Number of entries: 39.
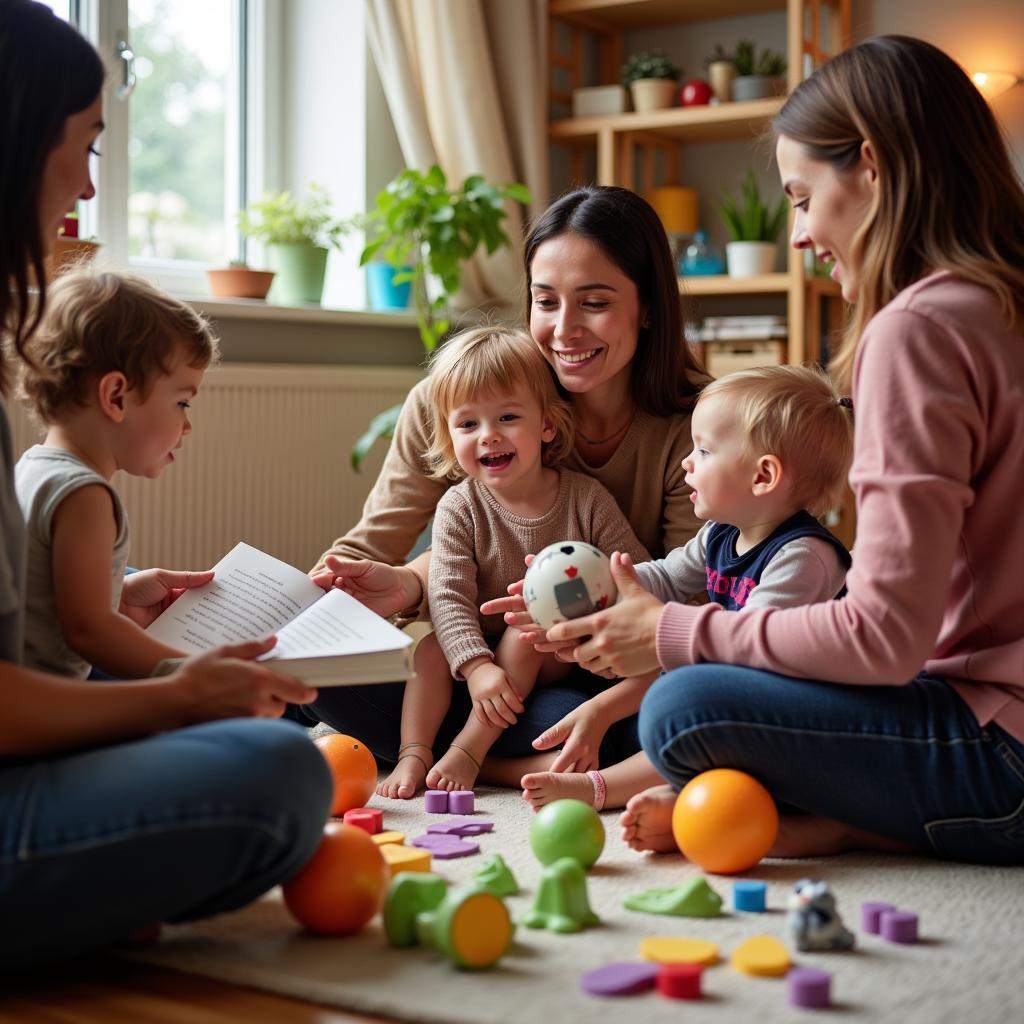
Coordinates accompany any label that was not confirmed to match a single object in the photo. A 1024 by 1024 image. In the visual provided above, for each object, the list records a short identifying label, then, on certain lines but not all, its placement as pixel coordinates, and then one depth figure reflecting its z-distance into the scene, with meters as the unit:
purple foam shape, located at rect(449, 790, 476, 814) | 1.98
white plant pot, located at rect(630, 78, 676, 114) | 4.27
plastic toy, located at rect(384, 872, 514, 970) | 1.31
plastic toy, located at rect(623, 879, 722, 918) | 1.49
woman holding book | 1.24
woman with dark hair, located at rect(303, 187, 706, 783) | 2.23
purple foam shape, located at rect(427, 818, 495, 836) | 1.84
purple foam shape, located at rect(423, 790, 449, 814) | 1.99
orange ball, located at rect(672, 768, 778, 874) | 1.61
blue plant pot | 4.16
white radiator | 3.38
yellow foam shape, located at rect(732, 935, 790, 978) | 1.31
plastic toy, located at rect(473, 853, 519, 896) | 1.55
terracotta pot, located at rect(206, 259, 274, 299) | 3.69
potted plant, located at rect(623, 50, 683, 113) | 4.27
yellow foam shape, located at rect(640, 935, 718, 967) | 1.33
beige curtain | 3.97
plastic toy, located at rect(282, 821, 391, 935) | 1.41
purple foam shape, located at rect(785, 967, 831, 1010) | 1.22
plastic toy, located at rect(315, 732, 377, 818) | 1.94
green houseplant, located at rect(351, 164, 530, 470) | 3.72
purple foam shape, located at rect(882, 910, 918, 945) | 1.39
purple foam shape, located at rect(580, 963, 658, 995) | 1.26
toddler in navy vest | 1.89
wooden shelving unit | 4.06
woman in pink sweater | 1.45
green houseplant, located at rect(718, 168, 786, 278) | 4.18
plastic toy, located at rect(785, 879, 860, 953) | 1.36
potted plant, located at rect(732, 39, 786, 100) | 4.12
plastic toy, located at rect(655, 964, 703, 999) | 1.25
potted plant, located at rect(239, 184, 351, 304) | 3.86
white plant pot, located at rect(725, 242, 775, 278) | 4.17
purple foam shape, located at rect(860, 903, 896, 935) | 1.42
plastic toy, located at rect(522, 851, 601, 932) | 1.44
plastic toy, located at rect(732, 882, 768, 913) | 1.50
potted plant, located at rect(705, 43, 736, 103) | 4.21
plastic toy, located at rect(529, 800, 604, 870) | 1.64
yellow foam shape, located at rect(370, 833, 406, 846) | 1.73
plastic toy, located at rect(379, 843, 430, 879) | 1.59
